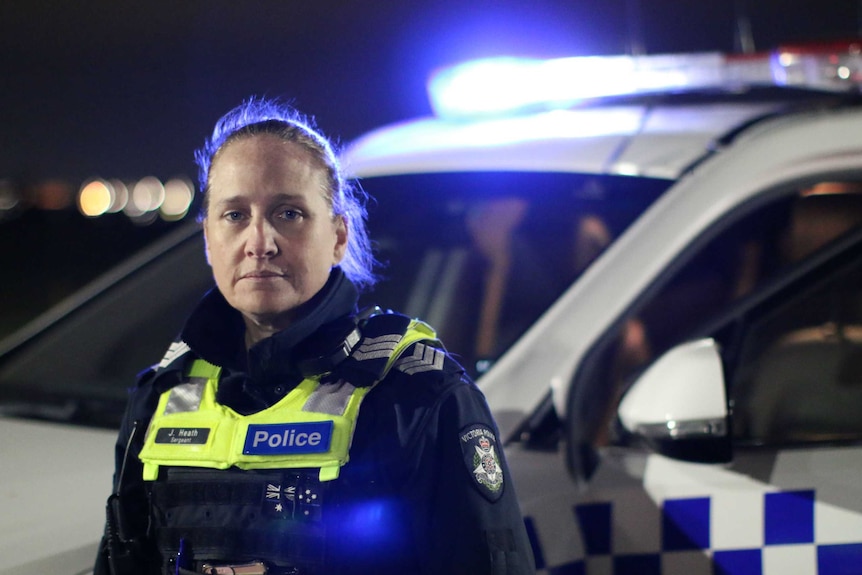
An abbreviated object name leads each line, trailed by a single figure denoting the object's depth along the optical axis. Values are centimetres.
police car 464
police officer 424
